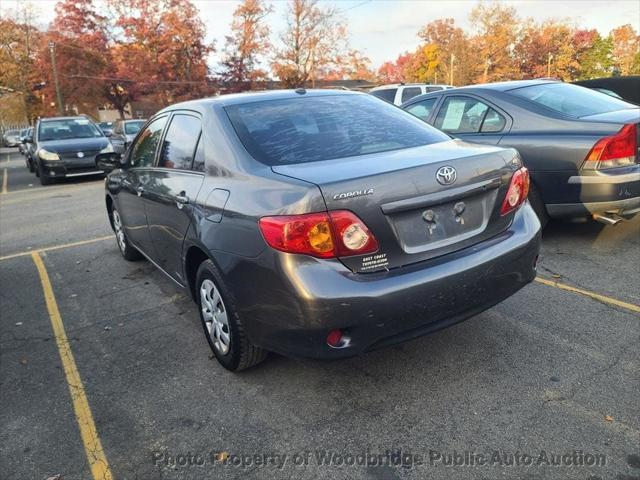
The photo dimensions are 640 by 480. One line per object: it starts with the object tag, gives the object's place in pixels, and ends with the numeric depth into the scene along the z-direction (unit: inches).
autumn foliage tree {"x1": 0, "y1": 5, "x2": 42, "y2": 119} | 1691.7
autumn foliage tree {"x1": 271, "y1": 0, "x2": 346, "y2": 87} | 1536.7
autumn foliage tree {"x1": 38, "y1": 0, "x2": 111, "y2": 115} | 1534.2
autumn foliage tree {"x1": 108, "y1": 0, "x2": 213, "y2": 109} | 1497.3
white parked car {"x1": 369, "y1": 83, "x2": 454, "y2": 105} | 562.3
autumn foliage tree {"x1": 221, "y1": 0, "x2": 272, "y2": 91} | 1514.5
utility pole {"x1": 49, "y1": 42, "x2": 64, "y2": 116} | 1400.1
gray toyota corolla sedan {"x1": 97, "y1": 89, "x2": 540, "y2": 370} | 93.2
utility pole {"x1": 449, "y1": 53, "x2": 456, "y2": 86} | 2285.9
